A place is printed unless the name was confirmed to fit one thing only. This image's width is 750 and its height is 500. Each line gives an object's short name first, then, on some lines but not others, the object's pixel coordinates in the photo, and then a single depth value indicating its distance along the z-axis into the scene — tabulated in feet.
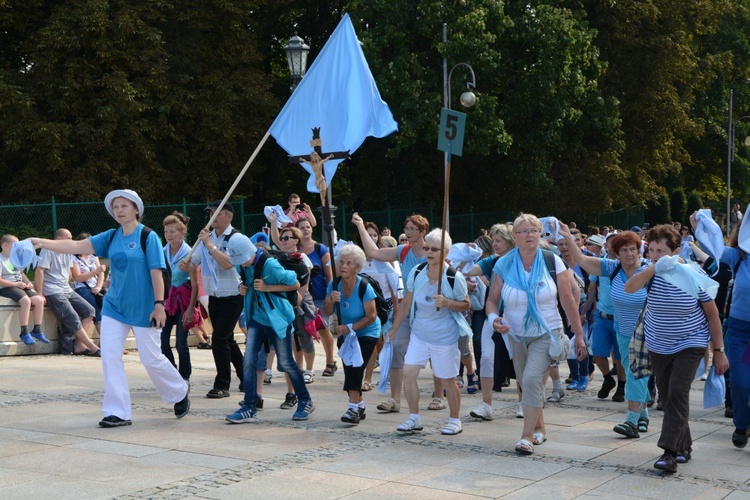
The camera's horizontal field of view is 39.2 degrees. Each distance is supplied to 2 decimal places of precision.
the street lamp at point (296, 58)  52.31
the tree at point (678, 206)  191.42
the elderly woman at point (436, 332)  27.35
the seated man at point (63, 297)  46.39
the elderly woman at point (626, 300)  27.43
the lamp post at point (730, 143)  142.92
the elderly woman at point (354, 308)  29.07
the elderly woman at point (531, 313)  25.31
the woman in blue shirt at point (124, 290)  28.04
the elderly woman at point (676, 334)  23.62
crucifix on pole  31.78
